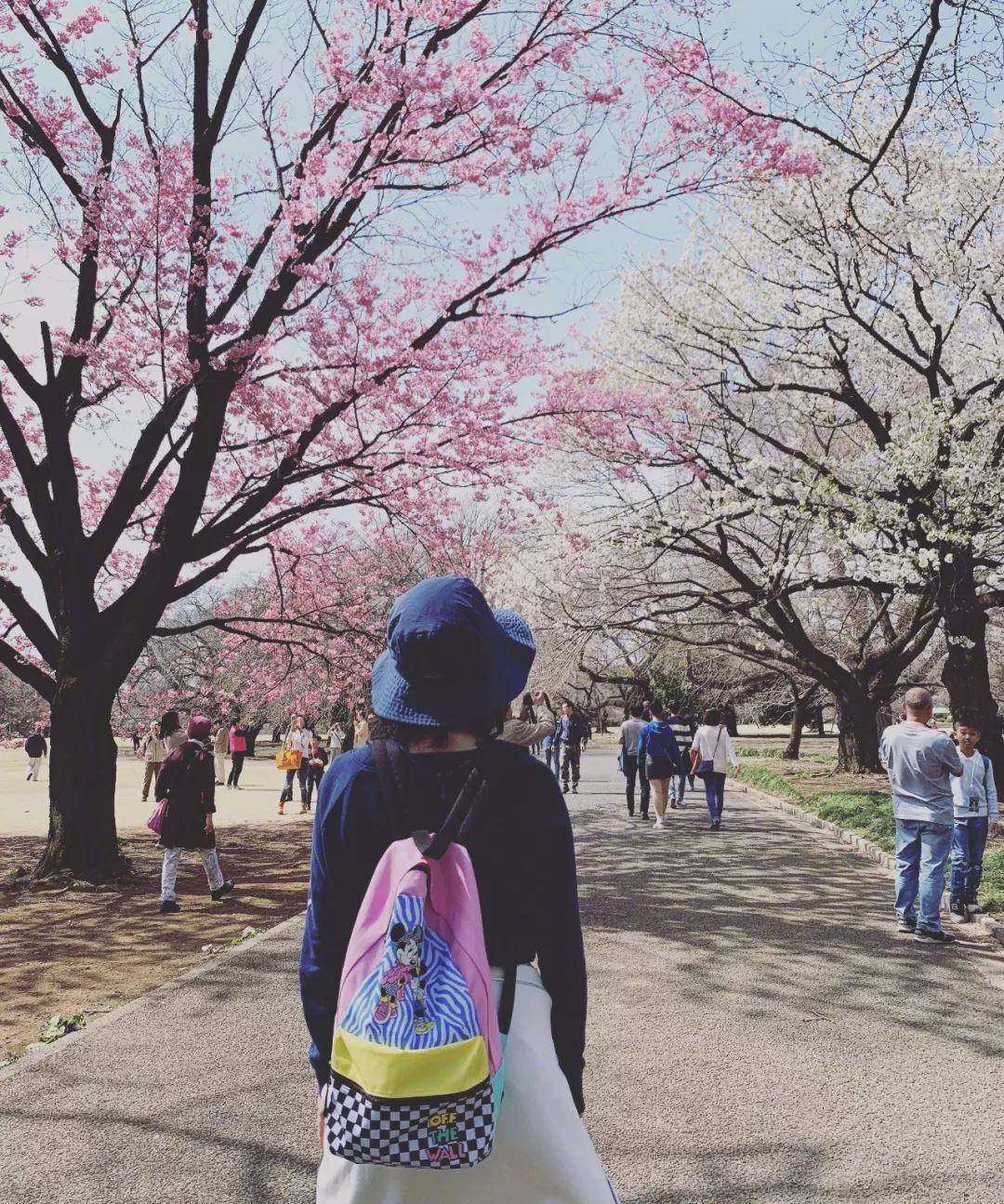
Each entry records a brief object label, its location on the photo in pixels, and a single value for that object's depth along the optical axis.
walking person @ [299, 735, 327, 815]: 17.52
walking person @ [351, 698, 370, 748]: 17.22
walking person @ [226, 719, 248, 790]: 21.88
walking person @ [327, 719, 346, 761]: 17.64
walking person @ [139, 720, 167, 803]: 17.88
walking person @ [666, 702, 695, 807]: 16.50
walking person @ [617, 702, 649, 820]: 15.05
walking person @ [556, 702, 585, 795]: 19.72
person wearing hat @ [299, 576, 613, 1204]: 1.75
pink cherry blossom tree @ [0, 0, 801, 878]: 9.51
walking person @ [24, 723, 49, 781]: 24.05
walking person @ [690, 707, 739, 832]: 12.97
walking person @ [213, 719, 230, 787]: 23.92
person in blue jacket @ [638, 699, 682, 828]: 13.24
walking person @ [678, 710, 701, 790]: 17.45
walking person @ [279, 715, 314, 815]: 16.92
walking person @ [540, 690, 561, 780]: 19.92
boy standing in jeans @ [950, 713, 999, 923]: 7.09
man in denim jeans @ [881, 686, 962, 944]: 6.45
